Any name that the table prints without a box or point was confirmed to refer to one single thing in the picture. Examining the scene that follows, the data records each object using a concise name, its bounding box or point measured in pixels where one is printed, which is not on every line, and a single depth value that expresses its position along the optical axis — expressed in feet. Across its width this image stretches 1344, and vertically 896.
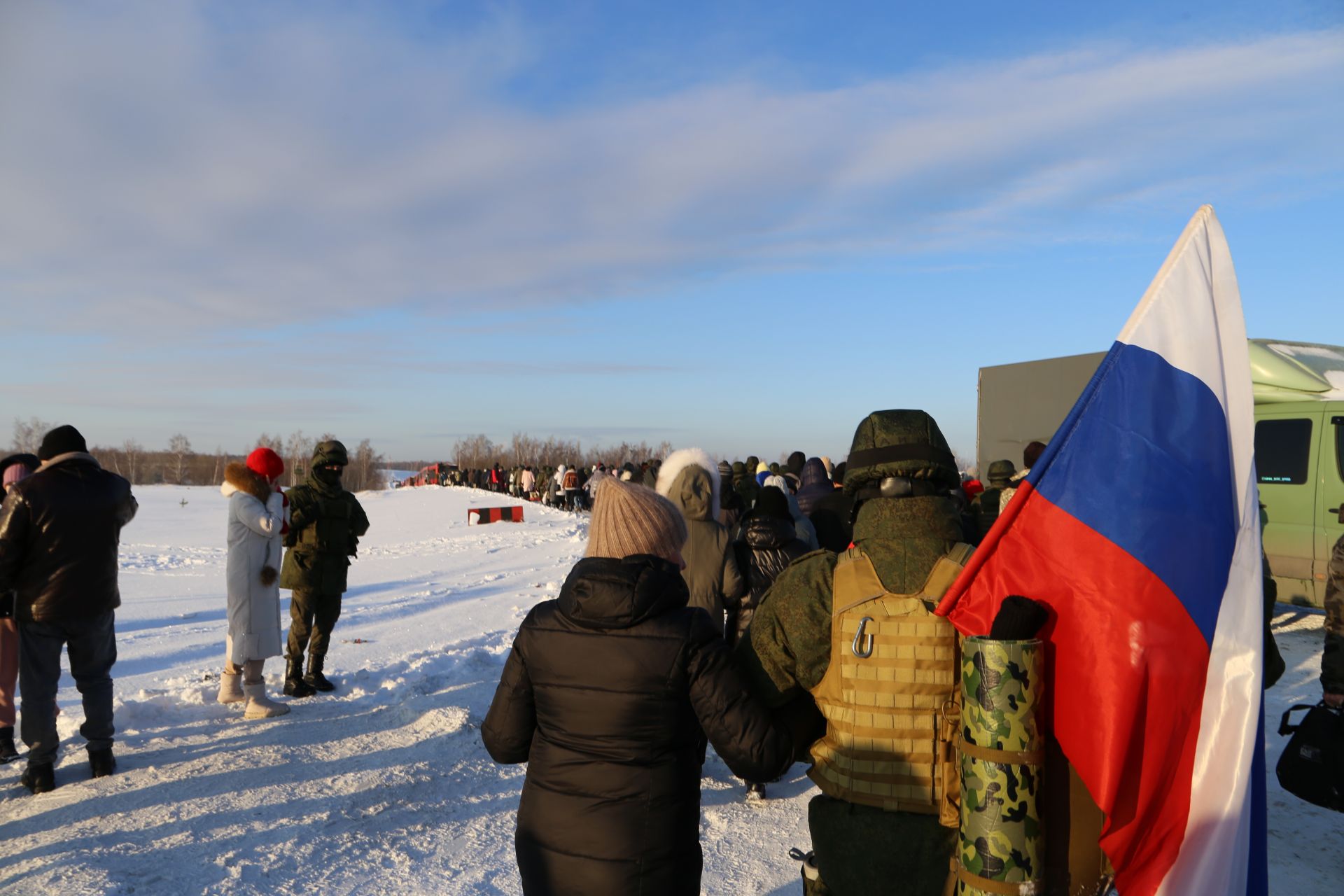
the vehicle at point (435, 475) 225.60
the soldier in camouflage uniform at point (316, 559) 22.58
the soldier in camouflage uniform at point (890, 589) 7.30
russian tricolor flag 6.85
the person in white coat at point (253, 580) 20.76
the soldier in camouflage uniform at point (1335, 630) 14.19
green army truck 29.50
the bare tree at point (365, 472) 249.14
